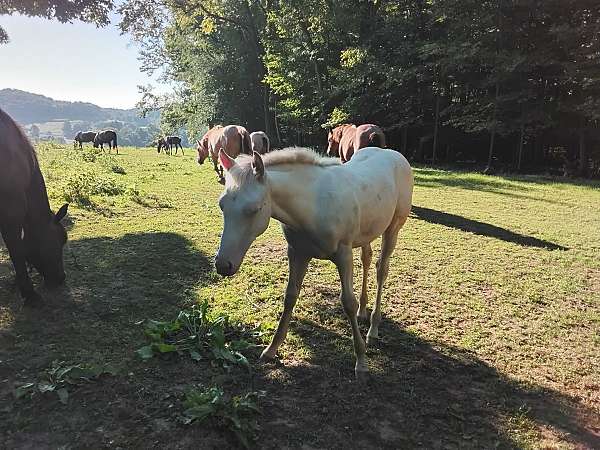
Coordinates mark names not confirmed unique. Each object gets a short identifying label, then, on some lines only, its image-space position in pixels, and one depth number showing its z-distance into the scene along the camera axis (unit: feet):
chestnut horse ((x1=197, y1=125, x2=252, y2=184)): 33.12
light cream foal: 7.96
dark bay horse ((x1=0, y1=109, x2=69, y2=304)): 12.50
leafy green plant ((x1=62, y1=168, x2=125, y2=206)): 27.91
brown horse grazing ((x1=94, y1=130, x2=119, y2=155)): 84.79
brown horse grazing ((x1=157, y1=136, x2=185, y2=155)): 95.35
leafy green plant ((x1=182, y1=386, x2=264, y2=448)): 7.91
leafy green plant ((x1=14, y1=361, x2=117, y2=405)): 8.80
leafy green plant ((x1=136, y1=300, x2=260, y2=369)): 10.58
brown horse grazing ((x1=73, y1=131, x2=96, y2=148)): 95.96
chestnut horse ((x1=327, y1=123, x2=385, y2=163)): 28.02
